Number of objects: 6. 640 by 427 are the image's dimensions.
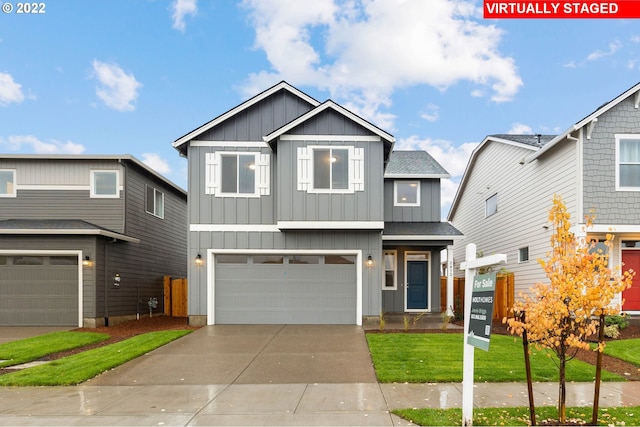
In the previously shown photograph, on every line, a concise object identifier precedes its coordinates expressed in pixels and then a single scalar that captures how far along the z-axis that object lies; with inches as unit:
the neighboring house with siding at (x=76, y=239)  509.7
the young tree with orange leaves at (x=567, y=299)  174.4
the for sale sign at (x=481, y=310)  165.0
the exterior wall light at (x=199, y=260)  490.0
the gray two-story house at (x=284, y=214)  470.0
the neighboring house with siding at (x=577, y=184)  432.8
